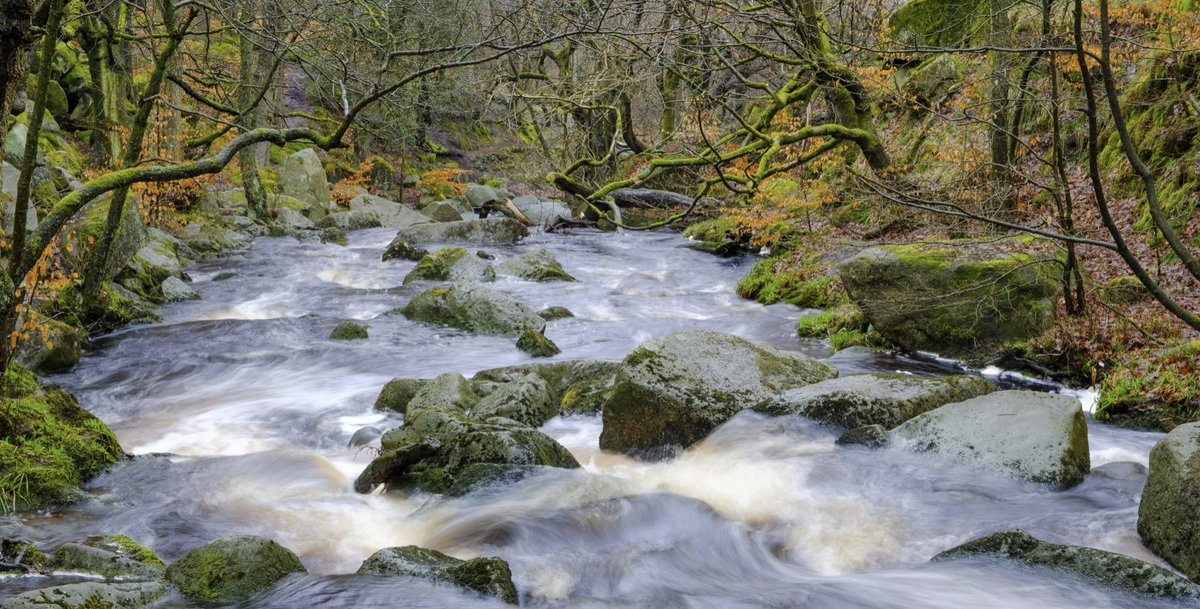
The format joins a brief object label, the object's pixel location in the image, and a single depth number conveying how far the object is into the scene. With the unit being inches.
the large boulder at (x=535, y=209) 946.1
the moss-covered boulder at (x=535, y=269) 588.7
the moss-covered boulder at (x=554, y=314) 470.9
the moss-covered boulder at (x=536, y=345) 386.3
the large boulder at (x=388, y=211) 919.4
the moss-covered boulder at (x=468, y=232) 770.2
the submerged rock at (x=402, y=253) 662.5
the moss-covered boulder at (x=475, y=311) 434.3
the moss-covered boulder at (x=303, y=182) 902.4
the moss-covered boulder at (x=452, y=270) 575.5
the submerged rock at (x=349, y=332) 418.0
